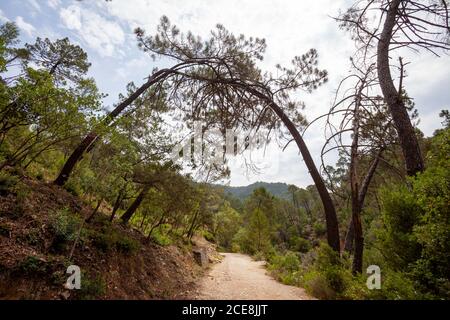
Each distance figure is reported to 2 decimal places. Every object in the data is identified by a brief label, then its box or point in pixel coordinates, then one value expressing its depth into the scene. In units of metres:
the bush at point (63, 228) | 5.35
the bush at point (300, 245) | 38.34
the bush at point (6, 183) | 5.79
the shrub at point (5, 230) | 4.74
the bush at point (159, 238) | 11.45
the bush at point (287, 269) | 8.33
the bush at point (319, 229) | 42.41
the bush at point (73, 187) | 8.71
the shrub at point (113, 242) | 6.62
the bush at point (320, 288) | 5.37
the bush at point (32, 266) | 4.13
